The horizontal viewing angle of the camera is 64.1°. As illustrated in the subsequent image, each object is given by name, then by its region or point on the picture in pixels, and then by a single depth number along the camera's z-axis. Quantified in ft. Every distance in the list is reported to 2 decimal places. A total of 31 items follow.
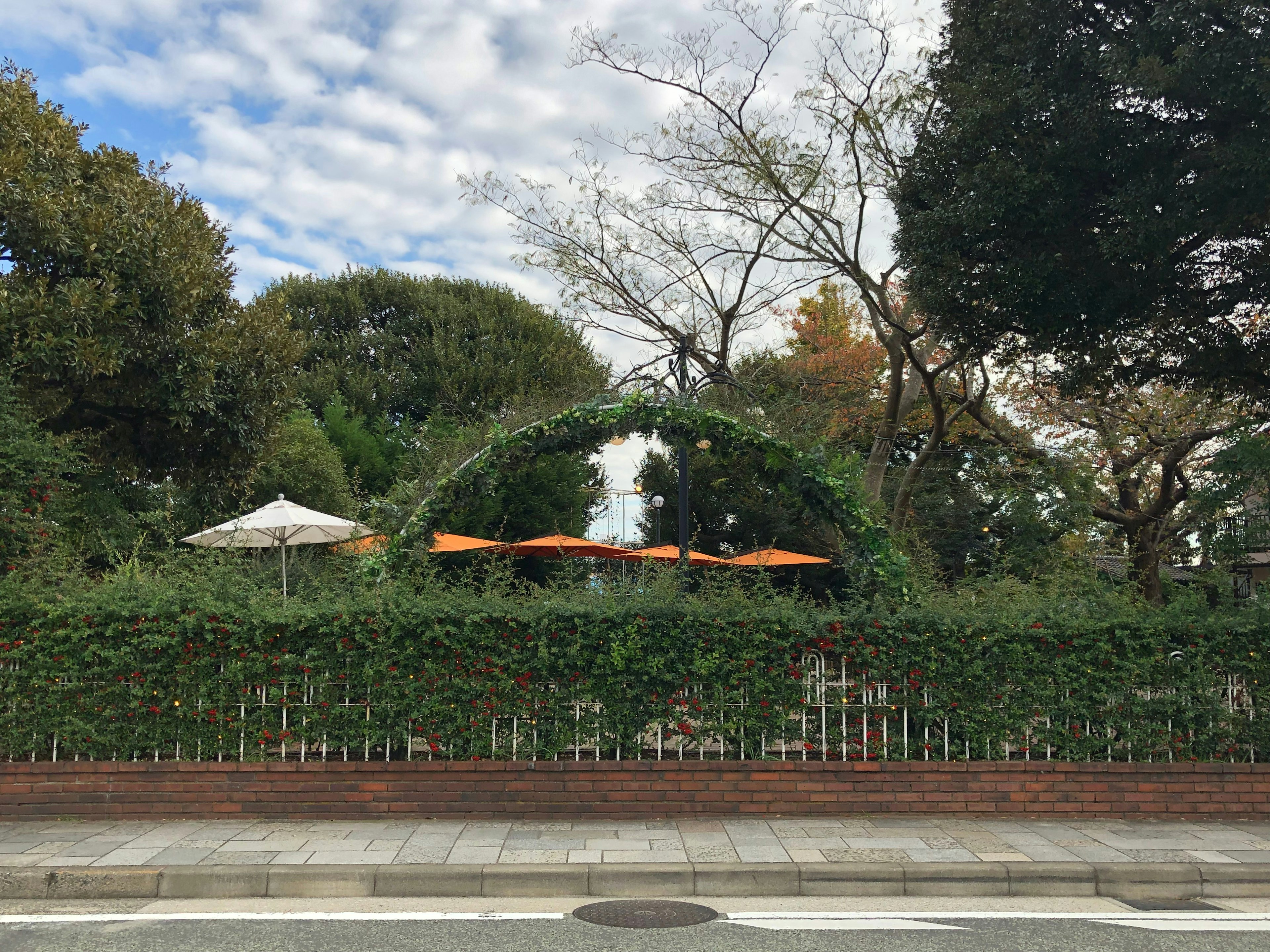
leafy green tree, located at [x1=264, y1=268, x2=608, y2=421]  98.53
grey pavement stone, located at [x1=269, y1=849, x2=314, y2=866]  20.70
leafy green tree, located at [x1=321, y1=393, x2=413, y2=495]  90.12
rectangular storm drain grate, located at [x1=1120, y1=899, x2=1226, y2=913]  19.58
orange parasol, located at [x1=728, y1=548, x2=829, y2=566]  58.69
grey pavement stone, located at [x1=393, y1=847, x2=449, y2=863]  21.02
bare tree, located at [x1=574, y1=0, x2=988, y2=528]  48.14
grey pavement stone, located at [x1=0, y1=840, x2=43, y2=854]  21.52
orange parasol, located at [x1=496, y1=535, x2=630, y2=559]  52.70
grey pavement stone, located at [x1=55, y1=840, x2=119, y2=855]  21.38
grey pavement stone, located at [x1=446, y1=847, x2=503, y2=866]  21.08
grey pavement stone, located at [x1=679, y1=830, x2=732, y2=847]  22.72
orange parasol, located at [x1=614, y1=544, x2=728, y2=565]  45.16
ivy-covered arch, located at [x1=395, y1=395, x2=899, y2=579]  30.50
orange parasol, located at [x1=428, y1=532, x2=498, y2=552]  47.83
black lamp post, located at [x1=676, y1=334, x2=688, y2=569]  33.09
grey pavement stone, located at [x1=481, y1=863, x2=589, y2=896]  20.21
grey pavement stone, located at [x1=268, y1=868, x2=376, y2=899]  19.98
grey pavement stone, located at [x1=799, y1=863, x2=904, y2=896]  20.43
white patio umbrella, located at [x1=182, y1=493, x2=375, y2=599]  34.75
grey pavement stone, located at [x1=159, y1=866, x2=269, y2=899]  19.95
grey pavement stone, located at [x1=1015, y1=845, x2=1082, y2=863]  21.30
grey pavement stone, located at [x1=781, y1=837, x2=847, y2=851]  22.44
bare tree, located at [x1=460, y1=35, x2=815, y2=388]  53.11
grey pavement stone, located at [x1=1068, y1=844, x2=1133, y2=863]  21.39
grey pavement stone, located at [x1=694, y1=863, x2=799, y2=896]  20.33
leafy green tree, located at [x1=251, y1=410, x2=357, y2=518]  73.97
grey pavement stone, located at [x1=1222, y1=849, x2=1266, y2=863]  21.56
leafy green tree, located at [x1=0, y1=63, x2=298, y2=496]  40.37
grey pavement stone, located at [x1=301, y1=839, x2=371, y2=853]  21.85
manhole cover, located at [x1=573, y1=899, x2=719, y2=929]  18.35
